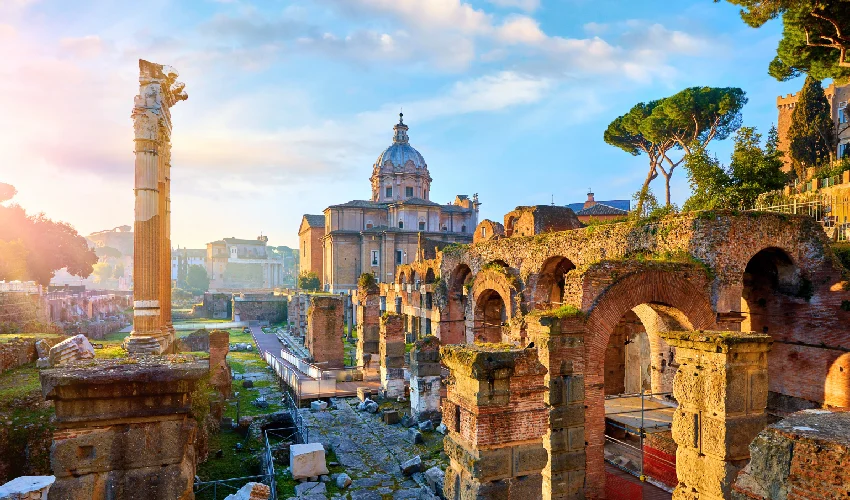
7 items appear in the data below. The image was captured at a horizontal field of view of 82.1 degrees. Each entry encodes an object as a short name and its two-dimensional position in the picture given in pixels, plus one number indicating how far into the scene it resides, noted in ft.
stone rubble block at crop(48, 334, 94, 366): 32.65
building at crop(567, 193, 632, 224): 106.73
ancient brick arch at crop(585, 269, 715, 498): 27.91
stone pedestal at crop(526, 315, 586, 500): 25.61
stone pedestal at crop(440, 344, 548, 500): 16.55
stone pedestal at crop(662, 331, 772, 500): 18.89
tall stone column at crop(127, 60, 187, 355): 41.65
